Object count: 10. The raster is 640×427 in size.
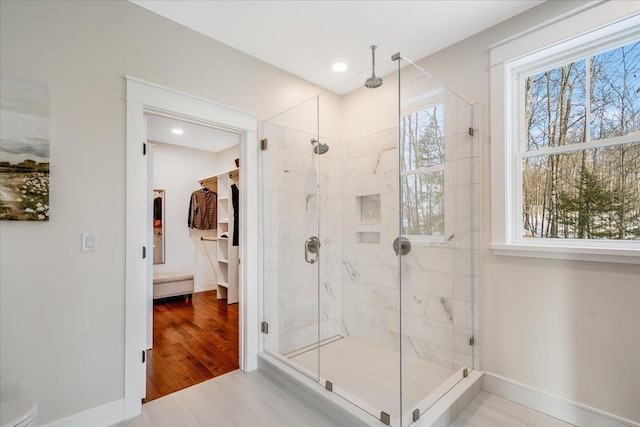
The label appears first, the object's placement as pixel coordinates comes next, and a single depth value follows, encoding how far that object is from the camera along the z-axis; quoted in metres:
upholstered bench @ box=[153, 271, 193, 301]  4.50
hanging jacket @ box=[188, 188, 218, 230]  5.40
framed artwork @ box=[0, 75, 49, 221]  1.59
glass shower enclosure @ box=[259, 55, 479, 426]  2.08
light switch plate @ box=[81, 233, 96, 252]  1.82
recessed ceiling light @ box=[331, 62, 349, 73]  2.78
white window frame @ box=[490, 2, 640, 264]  1.78
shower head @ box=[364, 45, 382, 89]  2.62
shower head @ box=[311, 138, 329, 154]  2.79
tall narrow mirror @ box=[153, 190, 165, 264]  5.04
